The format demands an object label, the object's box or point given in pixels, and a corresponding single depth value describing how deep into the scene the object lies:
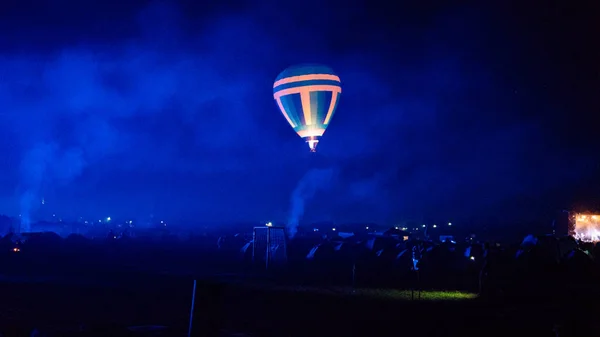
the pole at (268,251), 36.94
